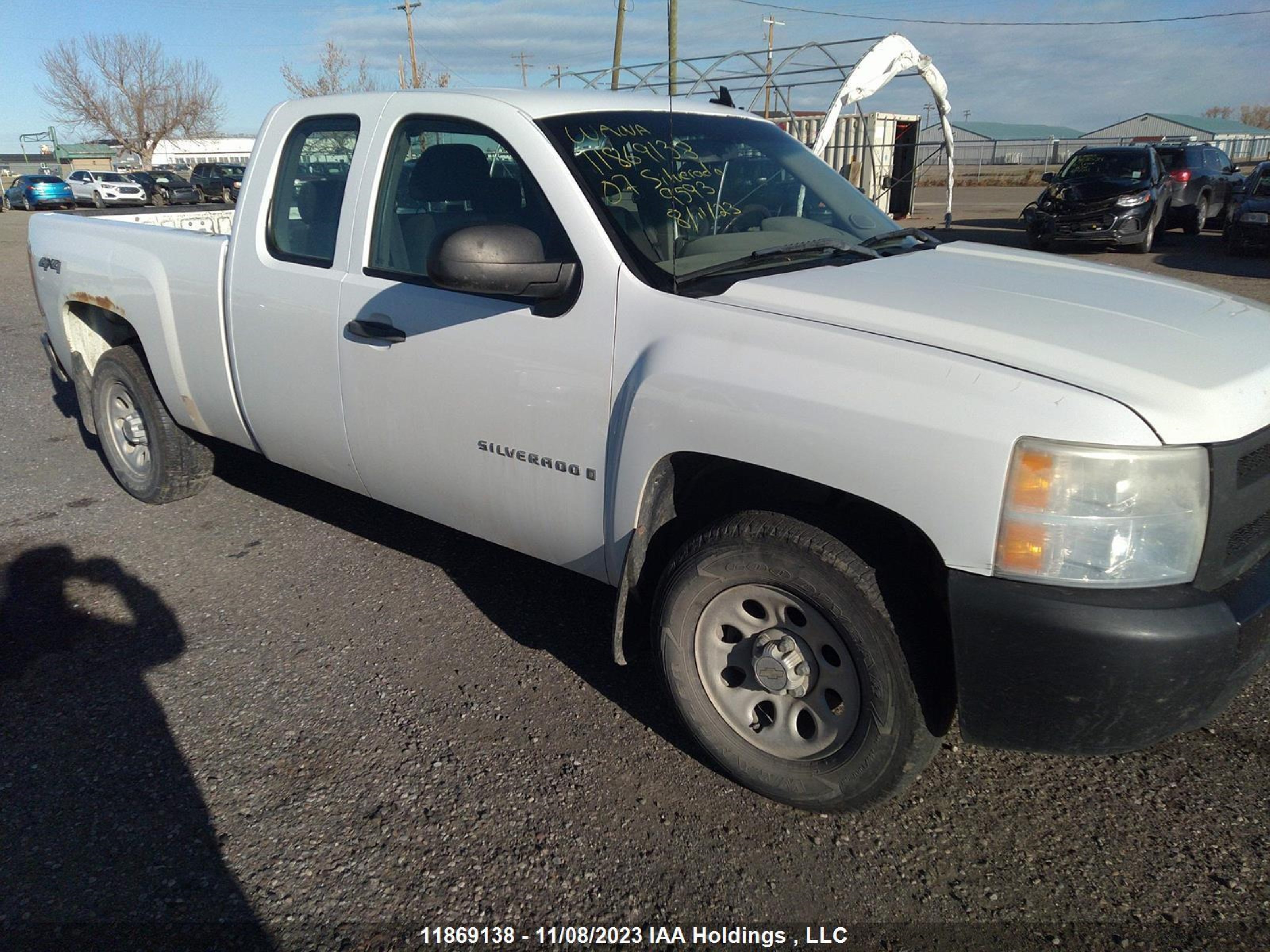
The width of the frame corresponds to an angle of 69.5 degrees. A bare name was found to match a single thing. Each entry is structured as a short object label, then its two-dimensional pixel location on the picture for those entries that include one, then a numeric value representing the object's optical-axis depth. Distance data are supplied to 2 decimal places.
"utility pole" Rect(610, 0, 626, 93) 25.32
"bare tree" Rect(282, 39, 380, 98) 40.81
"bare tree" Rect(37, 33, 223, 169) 56.69
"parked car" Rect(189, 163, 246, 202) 34.81
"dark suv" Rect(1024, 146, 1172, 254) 14.95
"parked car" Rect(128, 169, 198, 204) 35.56
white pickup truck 2.05
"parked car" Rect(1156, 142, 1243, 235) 17.17
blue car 36.78
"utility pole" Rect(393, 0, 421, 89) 40.73
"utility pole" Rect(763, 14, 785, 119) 13.70
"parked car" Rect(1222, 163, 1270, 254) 14.37
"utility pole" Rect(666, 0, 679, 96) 18.45
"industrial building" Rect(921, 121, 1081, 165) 50.91
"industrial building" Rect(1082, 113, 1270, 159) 67.00
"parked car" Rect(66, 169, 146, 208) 35.66
